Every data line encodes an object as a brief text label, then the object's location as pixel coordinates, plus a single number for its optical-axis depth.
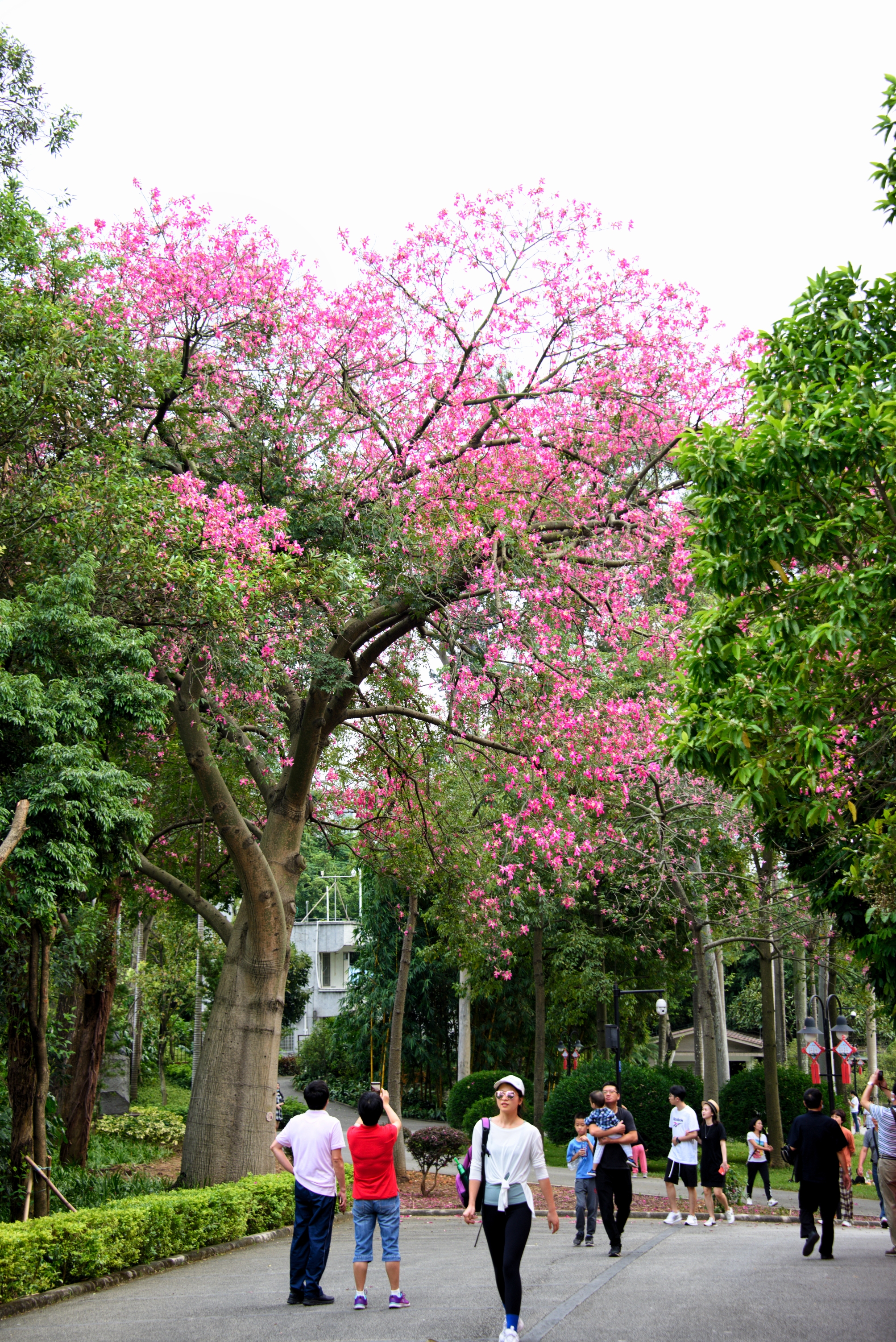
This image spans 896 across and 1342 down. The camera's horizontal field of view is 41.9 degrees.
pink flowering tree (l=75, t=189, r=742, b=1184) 14.31
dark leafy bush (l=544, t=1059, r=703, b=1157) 24.12
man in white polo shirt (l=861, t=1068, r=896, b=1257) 10.02
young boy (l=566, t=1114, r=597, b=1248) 12.02
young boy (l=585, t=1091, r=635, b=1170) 10.70
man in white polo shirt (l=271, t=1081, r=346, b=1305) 8.05
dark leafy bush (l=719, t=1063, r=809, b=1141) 27.12
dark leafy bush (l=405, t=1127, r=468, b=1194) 19.75
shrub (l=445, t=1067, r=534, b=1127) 29.03
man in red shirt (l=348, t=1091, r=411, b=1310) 7.72
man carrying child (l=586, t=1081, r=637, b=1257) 10.21
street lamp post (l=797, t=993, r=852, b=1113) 21.67
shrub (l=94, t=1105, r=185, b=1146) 25.70
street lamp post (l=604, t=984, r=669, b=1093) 18.52
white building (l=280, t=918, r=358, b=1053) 55.31
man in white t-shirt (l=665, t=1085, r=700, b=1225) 13.24
